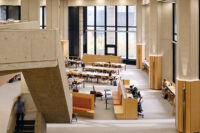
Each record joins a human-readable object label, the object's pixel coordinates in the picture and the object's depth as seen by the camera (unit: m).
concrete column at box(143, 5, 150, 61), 30.28
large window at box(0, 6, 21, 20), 36.25
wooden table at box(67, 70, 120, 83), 24.50
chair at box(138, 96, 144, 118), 16.89
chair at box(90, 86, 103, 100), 19.36
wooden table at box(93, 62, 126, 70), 29.93
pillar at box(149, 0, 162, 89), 22.73
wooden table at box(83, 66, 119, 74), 27.11
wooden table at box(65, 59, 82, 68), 32.49
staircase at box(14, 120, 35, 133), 13.38
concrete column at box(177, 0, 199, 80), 13.81
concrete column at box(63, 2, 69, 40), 35.24
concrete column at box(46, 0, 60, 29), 28.58
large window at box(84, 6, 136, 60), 34.56
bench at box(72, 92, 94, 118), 16.69
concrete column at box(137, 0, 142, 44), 32.36
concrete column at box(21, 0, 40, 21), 17.98
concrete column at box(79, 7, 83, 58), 36.07
